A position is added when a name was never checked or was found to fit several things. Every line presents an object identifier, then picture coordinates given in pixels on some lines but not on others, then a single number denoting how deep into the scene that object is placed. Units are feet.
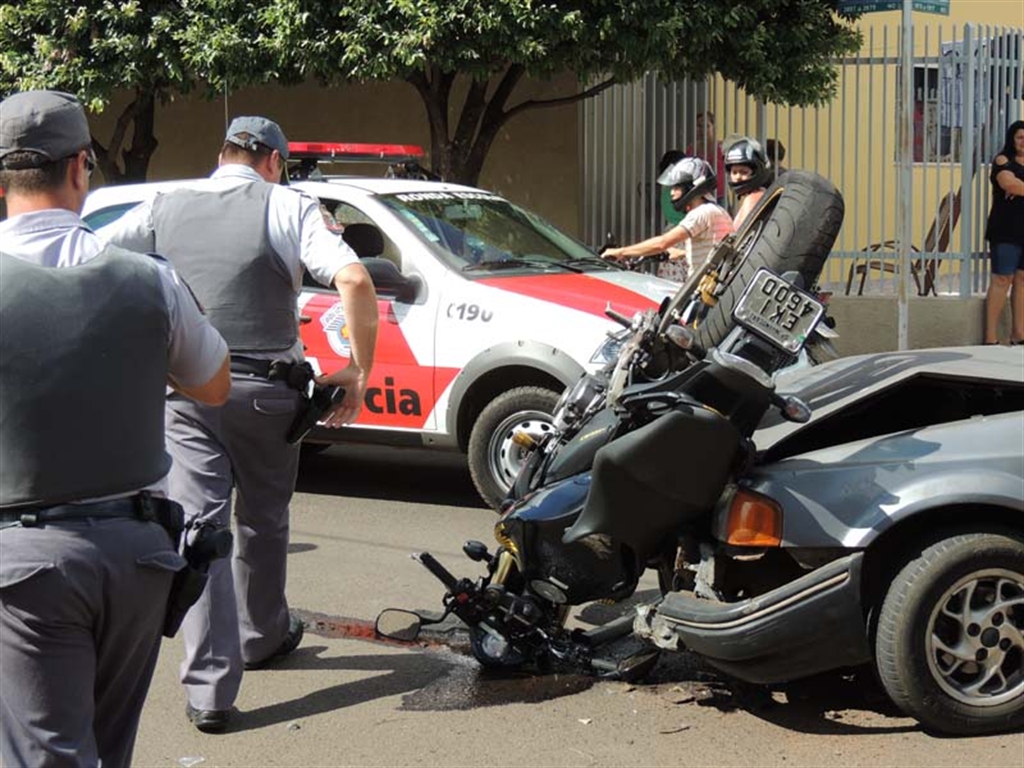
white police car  24.43
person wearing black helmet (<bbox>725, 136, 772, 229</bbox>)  23.13
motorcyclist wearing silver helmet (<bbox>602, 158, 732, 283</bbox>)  28.12
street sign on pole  37.76
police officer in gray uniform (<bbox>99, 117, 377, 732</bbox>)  15.53
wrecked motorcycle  14.90
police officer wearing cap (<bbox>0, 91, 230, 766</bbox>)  9.57
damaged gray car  14.34
